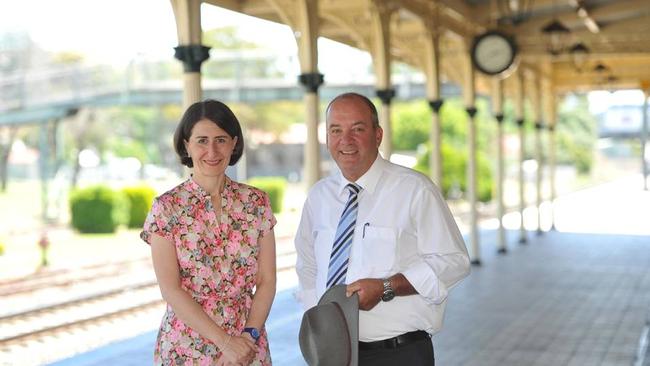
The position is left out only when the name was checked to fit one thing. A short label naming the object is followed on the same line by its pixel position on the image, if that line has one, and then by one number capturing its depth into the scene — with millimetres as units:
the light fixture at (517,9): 12109
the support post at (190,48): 6199
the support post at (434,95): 11969
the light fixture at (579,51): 12828
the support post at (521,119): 17203
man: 2602
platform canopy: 11102
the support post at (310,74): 8234
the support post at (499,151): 15305
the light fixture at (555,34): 10953
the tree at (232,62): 35272
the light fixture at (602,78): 18044
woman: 2518
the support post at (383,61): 10125
